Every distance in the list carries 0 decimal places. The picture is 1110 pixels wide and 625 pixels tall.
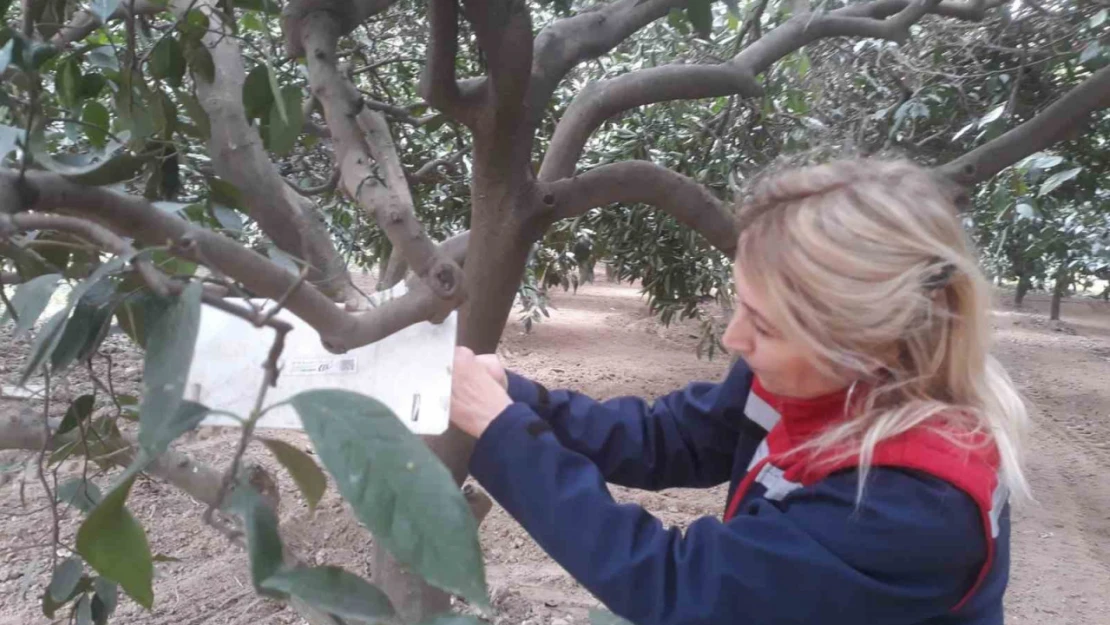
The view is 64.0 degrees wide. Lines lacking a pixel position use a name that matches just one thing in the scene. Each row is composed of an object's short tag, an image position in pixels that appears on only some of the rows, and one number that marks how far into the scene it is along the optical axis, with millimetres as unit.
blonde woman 797
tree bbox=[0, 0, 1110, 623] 530
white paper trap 813
